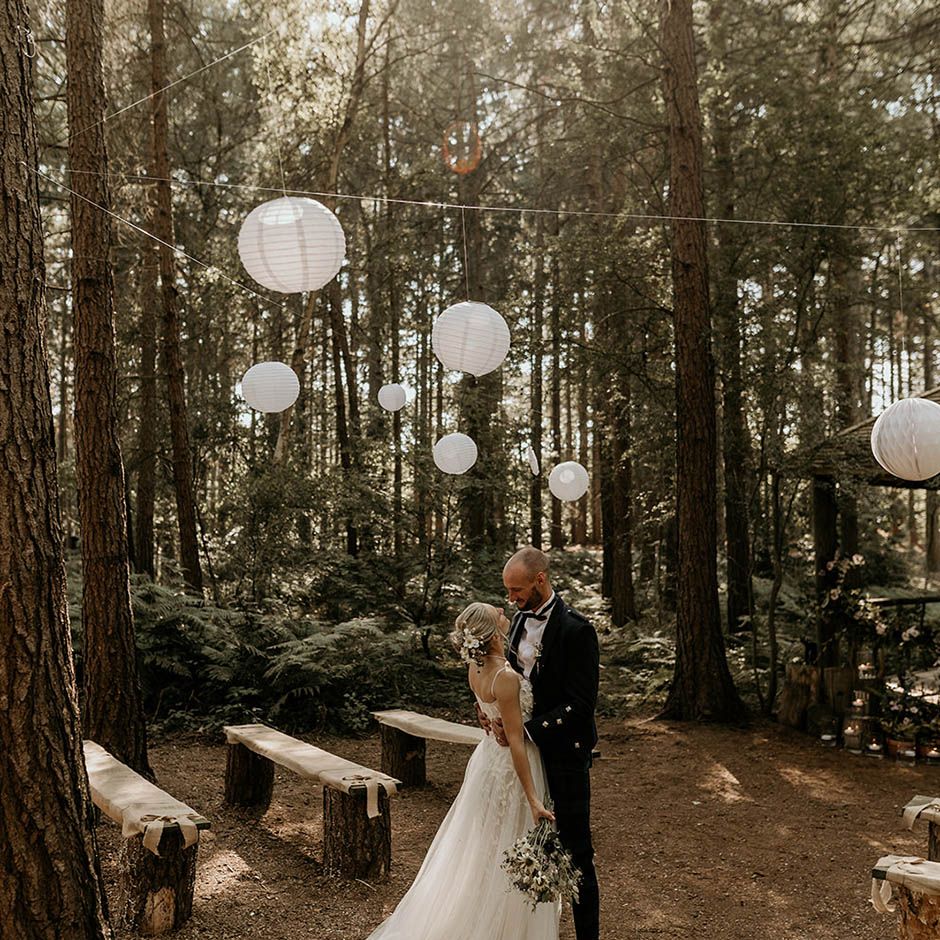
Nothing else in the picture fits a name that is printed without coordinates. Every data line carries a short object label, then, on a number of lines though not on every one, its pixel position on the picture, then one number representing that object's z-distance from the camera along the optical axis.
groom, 3.77
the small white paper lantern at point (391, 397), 10.89
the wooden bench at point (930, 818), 4.36
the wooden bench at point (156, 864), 4.22
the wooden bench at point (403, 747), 6.89
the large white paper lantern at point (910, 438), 5.64
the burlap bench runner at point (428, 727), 6.12
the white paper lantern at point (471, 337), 6.35
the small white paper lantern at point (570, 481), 11.02
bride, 3.69
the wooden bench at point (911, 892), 3.47
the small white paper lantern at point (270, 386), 8.46
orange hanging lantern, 15.69
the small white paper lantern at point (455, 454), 9.69
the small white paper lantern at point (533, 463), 12.09
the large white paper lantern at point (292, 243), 4.95
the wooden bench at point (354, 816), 5.01
